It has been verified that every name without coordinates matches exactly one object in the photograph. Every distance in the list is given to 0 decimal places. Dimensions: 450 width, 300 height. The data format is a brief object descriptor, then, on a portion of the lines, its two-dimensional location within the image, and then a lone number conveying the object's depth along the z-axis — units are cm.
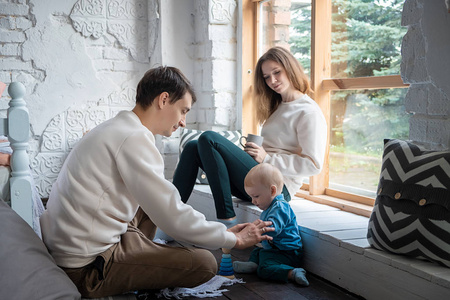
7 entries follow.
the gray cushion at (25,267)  157
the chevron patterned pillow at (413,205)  180
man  189
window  272
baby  238
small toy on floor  242
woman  278
